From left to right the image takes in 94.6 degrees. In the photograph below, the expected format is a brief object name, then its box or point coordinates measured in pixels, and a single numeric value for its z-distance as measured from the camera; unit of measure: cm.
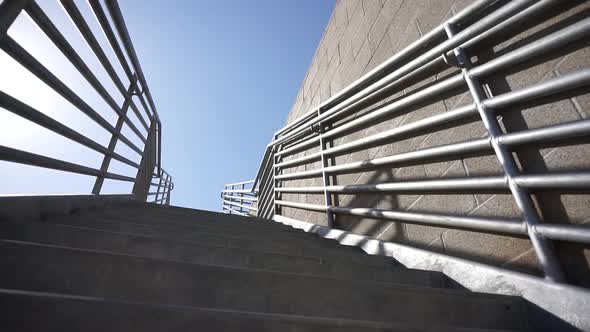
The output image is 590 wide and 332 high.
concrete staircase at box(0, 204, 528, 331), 45
